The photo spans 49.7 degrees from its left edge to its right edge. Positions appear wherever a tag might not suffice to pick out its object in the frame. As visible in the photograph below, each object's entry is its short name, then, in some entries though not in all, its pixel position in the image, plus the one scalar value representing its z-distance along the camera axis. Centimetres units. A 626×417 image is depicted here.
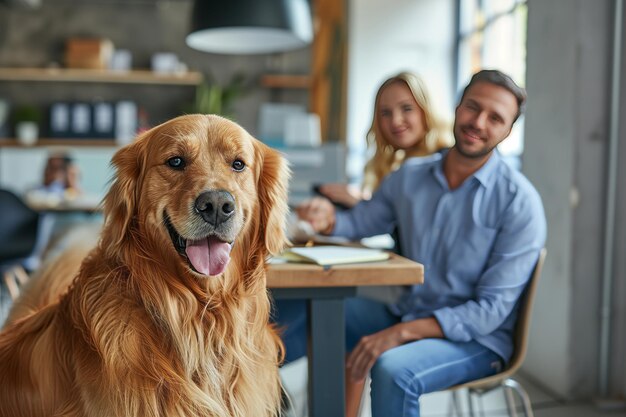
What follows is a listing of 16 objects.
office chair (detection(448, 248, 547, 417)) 164
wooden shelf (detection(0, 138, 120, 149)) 700
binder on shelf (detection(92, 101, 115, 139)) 701
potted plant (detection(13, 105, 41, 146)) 698
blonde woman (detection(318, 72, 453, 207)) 179
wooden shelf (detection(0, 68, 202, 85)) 702
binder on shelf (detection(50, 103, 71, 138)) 708
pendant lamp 322
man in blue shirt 152
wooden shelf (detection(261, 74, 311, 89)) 746
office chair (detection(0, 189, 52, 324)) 394
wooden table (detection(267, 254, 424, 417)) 145
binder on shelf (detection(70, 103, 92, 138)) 704
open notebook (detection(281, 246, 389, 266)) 149
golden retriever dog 122
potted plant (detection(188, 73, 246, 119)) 715
